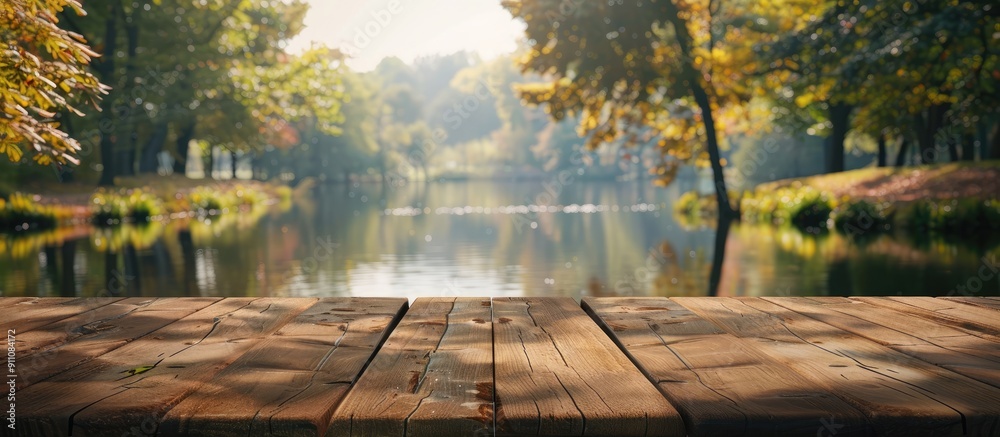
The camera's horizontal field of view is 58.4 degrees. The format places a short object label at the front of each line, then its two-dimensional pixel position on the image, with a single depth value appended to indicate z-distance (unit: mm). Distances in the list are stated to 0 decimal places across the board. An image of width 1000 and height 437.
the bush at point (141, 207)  28172
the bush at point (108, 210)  26625
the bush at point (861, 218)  22312
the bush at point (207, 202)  34062
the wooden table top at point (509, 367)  2588
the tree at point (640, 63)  25828
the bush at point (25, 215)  24312
